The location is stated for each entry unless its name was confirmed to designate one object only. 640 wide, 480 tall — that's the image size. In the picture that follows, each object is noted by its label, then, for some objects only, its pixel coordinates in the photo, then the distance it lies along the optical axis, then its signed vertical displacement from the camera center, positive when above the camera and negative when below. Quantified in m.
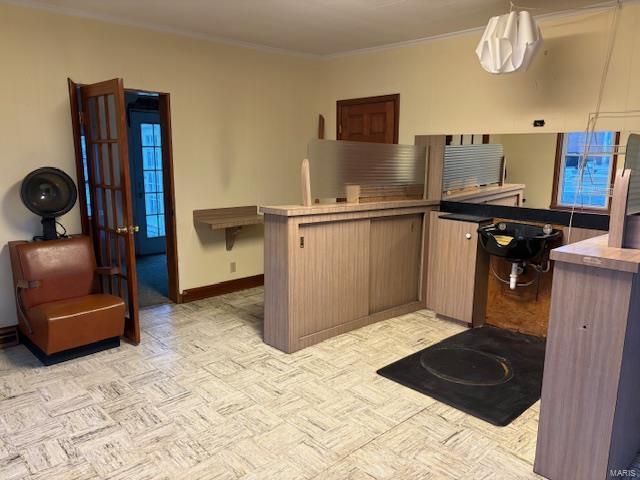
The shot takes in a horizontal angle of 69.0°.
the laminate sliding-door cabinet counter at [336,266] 3.46 -0.82
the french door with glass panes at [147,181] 6.43 -0.25
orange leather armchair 3.25 -1.03
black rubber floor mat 2.82 -1.41
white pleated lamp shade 3.11 +0.83
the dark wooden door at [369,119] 4.98 +0.51
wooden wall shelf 4.73 -0.57
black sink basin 3.49 -0.55
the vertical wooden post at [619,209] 2.06 -0.19
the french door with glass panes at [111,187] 3.46 -0.19
